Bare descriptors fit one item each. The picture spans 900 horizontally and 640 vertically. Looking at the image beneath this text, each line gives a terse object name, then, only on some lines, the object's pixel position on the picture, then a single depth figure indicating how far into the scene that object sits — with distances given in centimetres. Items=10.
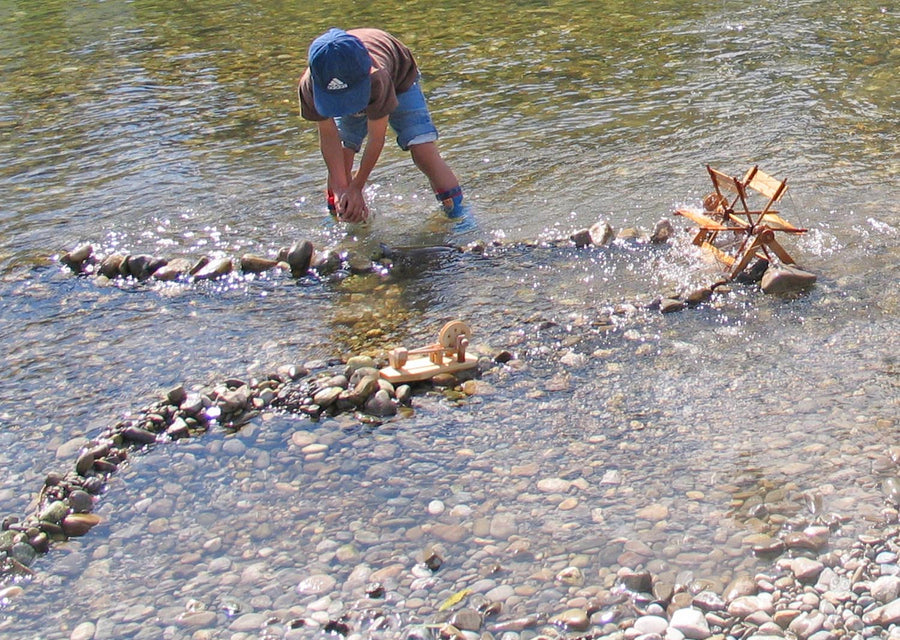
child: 678
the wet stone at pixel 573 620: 394
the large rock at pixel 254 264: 748
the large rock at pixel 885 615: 373
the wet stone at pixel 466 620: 398
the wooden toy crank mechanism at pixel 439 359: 571
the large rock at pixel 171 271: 748
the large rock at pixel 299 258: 741
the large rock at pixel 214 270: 745
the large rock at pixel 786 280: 636
